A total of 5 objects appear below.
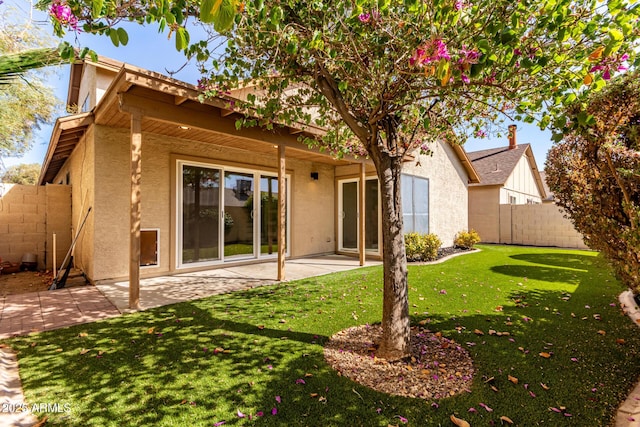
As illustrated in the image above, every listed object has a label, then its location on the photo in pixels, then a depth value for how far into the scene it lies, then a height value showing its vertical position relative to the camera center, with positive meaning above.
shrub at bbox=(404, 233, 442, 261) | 9.42 -0.83
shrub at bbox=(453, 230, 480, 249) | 12.54 -0.80
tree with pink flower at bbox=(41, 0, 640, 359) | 2.24 +1.53
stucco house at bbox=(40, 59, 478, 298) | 5.31 +1.01
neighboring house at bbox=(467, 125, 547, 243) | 15.95 +2.10
